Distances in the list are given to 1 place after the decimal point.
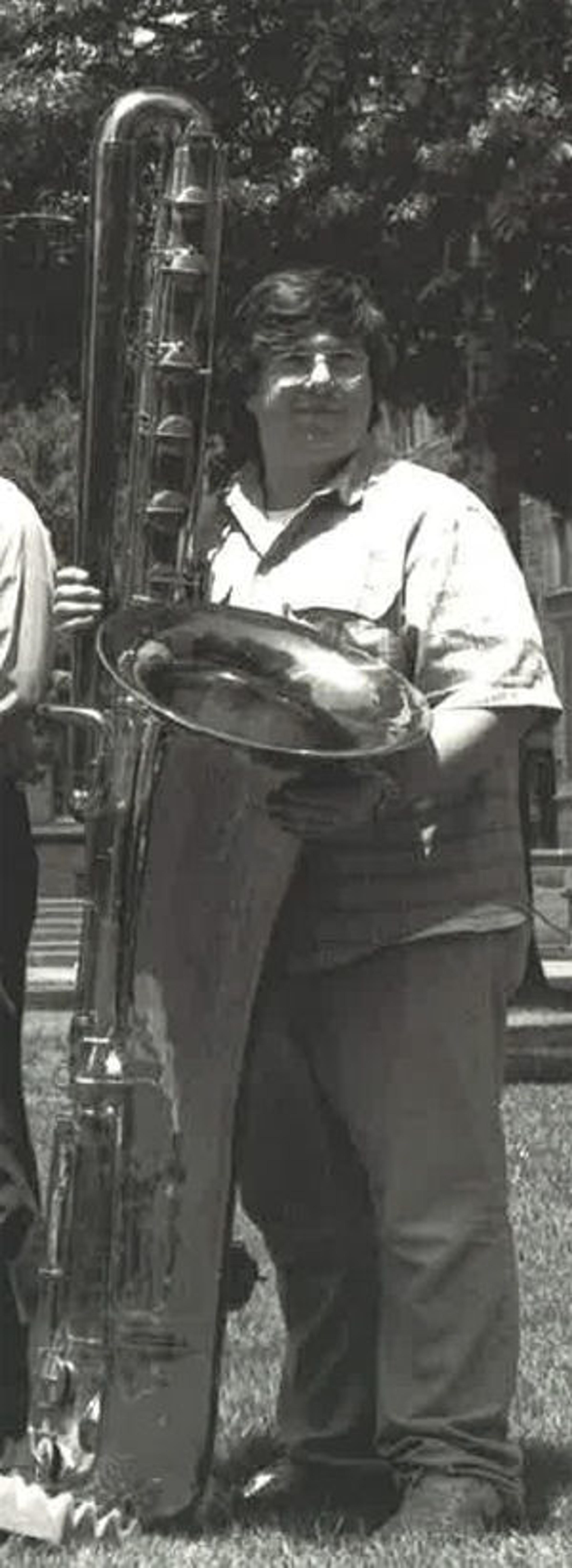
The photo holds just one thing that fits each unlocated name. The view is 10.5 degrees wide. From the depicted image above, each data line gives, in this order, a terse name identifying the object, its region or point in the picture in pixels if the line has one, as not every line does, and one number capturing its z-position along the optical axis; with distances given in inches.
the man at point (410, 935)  182.4
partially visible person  184.7
